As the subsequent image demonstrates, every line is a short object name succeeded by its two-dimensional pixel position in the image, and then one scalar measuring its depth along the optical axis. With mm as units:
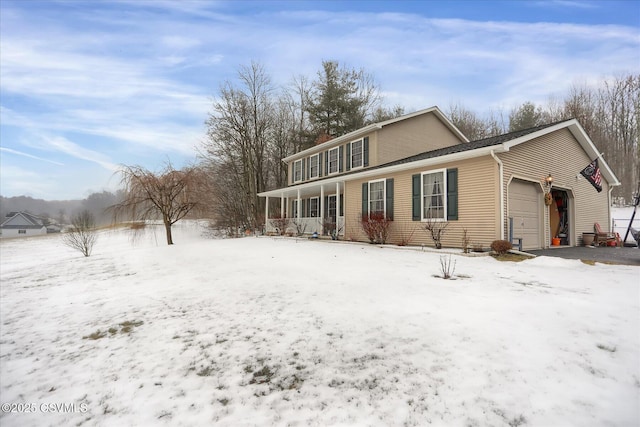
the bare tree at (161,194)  13602
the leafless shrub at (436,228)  8910
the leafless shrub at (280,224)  16391
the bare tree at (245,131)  21672
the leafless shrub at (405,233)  10160
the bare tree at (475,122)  25545
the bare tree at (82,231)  12227
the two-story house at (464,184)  8414
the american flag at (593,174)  10648
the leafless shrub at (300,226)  15591
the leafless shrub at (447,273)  4913
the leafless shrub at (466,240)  8127
